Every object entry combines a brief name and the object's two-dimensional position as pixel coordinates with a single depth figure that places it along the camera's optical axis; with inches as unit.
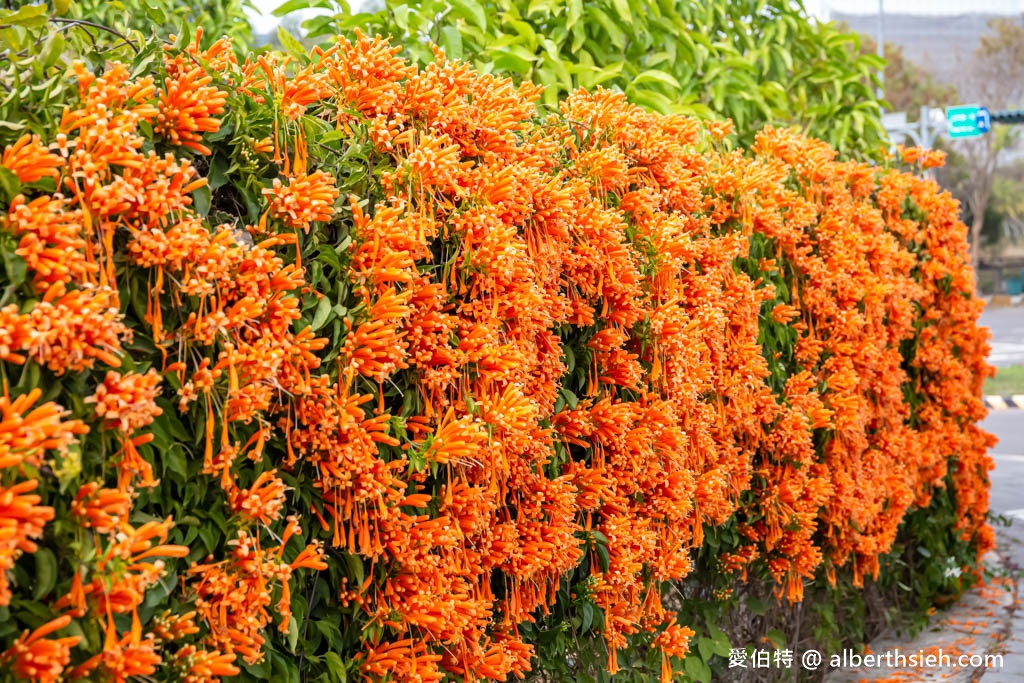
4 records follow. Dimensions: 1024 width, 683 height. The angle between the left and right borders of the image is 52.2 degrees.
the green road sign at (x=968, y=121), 864.9
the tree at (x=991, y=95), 1587.1
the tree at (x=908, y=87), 1849.2
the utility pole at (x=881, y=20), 1390.5
